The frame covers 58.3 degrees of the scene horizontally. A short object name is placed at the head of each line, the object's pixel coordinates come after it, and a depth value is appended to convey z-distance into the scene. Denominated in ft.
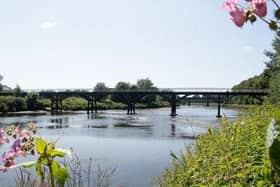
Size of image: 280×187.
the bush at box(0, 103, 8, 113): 122.33
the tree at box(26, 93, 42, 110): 141.27
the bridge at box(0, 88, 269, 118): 124.17
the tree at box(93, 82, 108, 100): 250.29
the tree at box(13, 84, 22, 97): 148.75
